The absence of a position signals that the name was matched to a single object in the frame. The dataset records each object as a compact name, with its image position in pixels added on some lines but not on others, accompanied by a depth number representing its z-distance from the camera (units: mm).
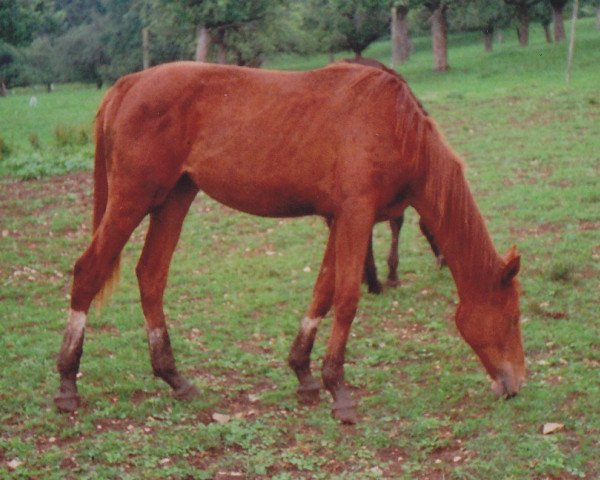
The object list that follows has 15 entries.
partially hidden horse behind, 7652
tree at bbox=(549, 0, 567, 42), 36500
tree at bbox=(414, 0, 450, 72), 33000
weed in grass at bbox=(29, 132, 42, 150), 16391
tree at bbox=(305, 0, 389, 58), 42125
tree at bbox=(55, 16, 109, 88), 52062
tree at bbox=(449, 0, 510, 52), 36638
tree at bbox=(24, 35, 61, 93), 53719
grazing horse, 5102
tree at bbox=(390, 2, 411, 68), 34656
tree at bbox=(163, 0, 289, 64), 31359
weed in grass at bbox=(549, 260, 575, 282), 7672
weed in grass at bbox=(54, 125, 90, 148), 16547
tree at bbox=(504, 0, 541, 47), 37000
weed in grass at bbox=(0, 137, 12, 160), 15547
